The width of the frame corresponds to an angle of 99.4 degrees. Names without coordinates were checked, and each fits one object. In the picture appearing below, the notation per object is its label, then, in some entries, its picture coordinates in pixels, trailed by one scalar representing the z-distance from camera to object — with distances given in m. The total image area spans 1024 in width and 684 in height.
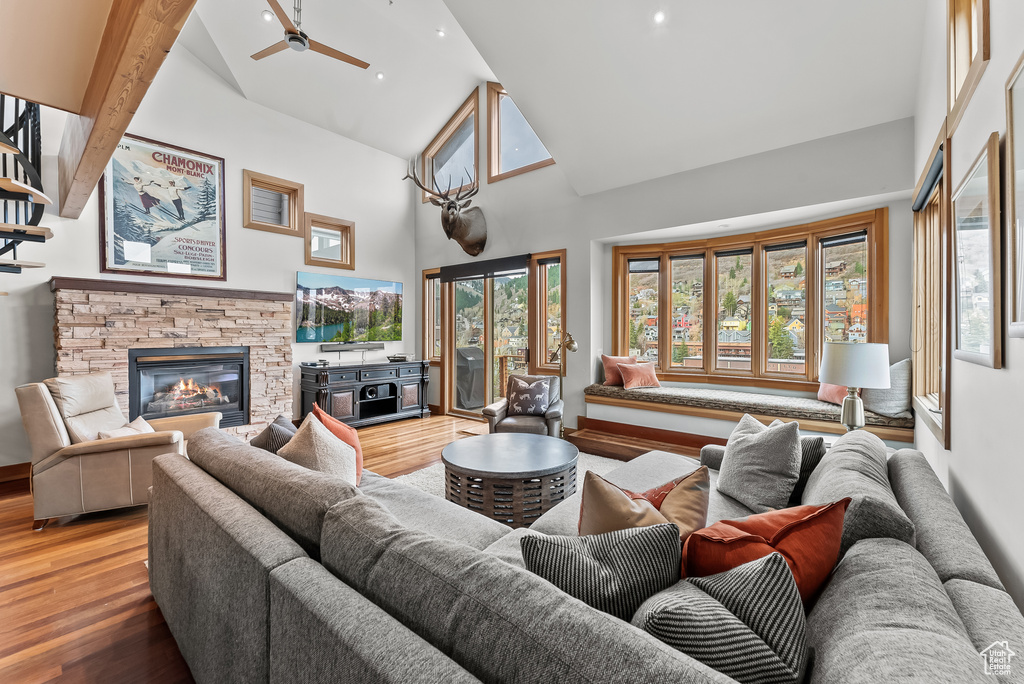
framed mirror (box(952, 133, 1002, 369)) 1.28
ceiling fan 3.04
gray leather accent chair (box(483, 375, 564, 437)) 4.00
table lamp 2.47
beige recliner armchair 2.72
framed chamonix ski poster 4.17
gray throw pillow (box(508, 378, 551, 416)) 4.25
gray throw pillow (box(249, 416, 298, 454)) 2.09
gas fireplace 4.18
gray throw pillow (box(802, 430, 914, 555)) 1.07
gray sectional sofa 0.65
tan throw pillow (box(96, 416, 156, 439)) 3.08
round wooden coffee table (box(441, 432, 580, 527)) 2.48
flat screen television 5.47
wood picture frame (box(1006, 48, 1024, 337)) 1.10
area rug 3.47
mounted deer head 5.23
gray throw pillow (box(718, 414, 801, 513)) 1.91
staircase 2.55
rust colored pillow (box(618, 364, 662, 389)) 4.68
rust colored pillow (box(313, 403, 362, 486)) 2.32
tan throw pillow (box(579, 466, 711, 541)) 1.12
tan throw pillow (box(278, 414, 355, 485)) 1.92
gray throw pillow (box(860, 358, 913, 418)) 3.21
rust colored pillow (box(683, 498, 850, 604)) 0.95
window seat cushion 3.41
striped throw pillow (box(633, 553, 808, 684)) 0.69
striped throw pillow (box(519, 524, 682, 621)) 0.89
